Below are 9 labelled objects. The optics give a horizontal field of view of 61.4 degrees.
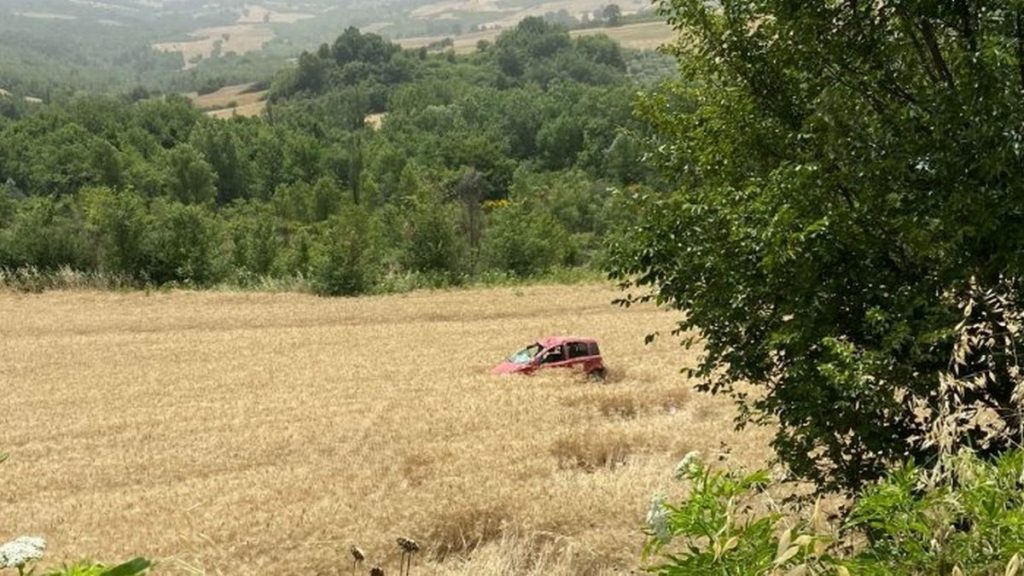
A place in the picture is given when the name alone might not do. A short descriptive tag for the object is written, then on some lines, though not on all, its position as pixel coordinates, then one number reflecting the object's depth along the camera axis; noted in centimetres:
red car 2062
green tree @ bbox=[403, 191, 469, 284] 4472
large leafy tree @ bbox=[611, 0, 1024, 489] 562
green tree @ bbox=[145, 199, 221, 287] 4188
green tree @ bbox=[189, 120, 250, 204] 10431
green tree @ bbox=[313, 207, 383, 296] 3862
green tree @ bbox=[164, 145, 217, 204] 9212
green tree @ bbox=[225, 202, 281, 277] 4928
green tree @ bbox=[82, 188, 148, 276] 4138
